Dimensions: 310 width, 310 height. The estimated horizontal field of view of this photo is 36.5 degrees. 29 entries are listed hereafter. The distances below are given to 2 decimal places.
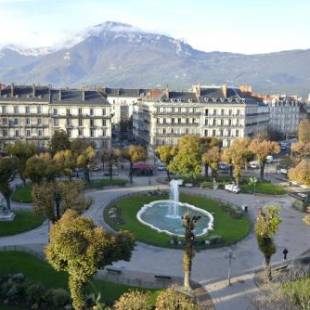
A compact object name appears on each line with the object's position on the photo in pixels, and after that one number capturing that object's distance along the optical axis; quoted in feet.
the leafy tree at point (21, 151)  234.97
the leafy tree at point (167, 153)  263.29
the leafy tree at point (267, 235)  131.44
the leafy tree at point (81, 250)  105.09
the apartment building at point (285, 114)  508.53
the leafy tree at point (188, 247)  121.07
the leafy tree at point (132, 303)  84.64
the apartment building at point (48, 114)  326.65
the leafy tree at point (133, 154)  269.85
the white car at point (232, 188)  244.59
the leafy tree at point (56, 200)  151.43
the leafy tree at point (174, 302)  83.71
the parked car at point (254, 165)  328.62
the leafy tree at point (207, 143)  279.69
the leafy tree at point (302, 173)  206.59
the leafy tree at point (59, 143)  267.84
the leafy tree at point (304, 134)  381.64
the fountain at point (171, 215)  182.30
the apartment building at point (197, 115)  367.66
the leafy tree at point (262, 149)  265.19
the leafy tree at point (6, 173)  188.14
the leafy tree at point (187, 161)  250.37
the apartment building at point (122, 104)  495.41
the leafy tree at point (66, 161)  230.89
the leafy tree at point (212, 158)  258.98
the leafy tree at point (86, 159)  242.99
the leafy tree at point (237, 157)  252.21
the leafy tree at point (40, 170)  196.54
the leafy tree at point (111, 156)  269.03
